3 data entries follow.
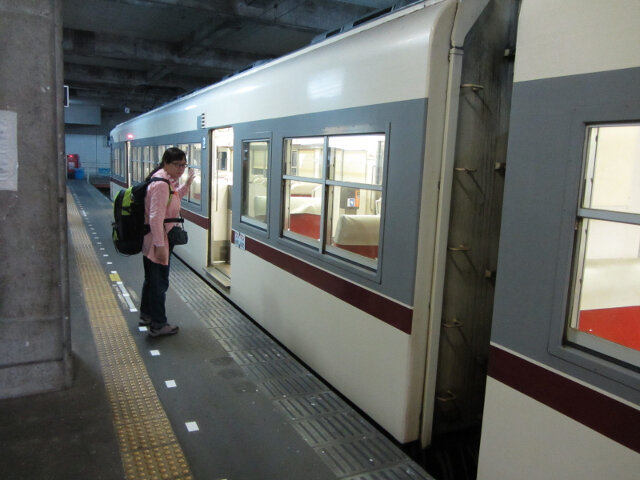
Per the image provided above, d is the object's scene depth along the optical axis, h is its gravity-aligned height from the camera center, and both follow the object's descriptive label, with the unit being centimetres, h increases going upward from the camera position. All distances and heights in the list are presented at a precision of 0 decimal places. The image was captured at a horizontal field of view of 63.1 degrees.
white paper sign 329 +3
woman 458 -65
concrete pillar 329 -31
